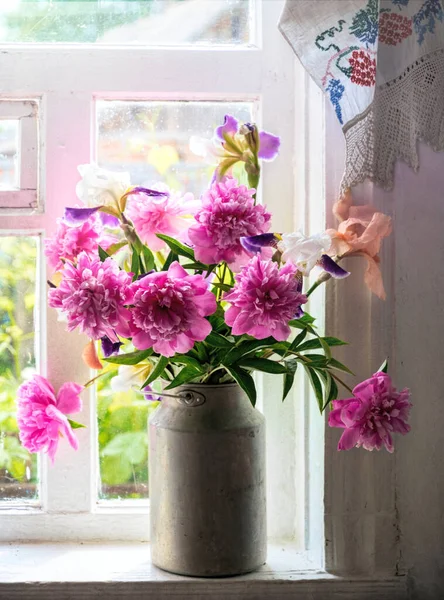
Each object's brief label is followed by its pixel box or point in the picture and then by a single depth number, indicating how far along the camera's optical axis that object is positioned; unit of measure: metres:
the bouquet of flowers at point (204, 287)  0.99
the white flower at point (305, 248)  1.03
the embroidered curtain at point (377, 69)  1.14
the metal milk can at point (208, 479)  1.19
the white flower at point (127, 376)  1.23
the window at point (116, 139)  1.40
